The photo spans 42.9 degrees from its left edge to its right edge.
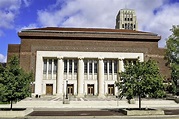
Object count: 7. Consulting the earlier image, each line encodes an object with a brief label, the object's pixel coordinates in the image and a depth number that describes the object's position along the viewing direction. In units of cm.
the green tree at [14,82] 1875
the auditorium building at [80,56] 4956
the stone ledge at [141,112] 1825
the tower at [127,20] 10512
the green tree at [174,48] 3738
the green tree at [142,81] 1994
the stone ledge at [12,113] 1759
